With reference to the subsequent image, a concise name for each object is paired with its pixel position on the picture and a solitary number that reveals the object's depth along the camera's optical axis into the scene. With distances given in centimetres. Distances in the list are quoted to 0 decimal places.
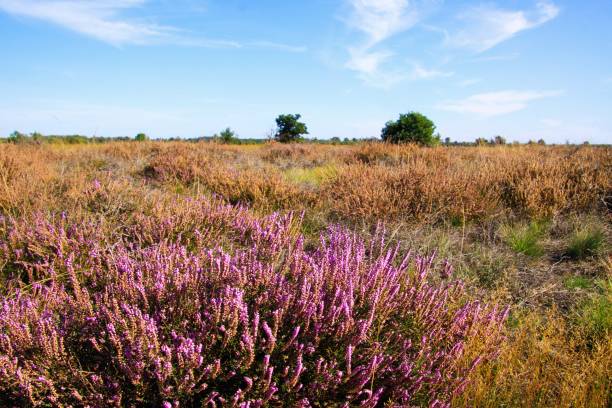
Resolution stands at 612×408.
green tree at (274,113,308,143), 4072
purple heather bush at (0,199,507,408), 138
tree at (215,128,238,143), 2827
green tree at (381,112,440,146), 2152
